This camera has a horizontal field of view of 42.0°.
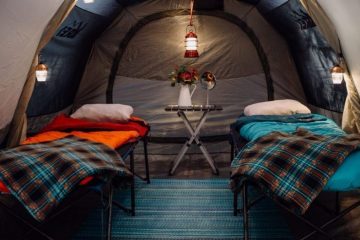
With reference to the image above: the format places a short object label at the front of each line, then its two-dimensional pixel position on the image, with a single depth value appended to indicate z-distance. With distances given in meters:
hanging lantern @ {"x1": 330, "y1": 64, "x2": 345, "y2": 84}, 3.37
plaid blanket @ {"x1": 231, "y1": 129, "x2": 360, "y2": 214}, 2.20
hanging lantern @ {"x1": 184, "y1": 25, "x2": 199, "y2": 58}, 4.26
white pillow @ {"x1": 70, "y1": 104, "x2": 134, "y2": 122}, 3.86
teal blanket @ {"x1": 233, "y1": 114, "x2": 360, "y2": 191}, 3.22
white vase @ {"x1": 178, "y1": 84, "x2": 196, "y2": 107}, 4.20
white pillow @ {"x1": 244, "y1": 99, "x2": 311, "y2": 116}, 3.99
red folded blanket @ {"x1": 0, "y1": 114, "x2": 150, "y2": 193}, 3.37
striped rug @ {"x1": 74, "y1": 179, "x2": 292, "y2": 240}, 2.72
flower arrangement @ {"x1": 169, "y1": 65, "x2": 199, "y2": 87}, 4.23
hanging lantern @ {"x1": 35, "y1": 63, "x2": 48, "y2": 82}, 3.49
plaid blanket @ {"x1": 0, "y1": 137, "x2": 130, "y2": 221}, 2.08
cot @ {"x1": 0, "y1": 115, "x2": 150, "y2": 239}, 2.18
